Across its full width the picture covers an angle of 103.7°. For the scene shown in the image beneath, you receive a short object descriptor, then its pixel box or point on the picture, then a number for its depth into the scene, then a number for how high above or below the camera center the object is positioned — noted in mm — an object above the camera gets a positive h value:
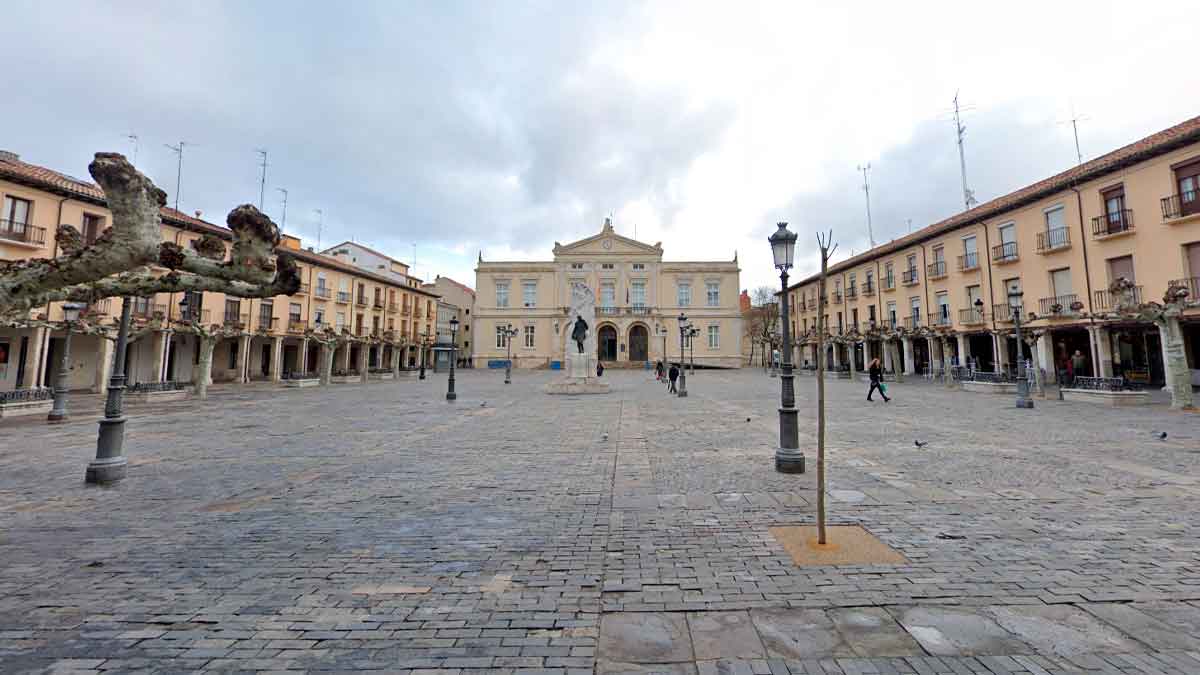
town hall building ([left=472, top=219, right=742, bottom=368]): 53062 +7445
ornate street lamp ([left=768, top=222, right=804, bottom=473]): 6461 -601
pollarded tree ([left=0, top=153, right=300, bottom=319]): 3566 +887
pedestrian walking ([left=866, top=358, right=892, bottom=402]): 16047 -341
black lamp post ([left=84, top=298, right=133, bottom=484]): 6082 -967
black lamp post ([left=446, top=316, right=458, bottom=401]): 18180 -502
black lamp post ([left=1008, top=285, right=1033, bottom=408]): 13977 -747
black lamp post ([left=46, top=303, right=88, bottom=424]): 12344 -775
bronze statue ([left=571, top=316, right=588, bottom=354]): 22750 +1621
